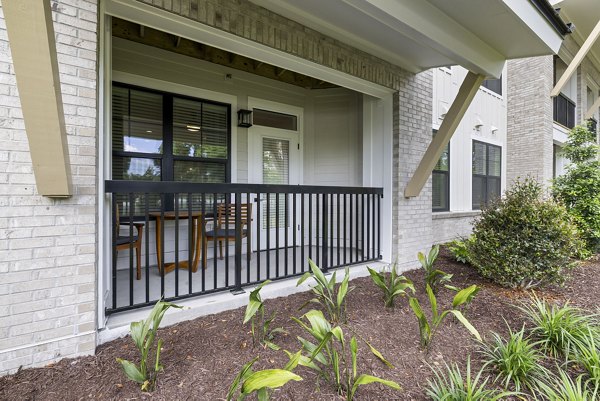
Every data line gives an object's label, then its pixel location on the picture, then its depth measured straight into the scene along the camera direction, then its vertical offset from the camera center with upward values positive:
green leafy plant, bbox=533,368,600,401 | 1.47 -1.01
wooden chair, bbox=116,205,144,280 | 3.15 -0.49
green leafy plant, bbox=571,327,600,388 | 1.76 -0.98
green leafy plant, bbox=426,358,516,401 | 1.49 -0.99
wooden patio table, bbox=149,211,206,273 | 3.38 -0.47
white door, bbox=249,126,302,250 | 4.83 +0.60
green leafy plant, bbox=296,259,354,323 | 2.46 -0.80
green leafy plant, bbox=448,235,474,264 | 4.46 -0.81
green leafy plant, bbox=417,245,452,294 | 3.25 -0.72
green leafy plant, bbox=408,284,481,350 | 2.02 -0.80
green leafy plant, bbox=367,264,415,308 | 2.73 -0.81
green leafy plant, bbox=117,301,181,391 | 1.61 -0.88
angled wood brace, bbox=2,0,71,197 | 1.46 +0.58
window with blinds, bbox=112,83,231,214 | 3.73 +0.84
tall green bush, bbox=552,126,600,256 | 5.05 +0.27
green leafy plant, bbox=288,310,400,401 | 1.53 -0.89
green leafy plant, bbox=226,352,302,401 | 1.19 -0.73
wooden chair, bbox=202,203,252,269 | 3.57 -0.34
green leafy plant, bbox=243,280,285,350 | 2.01 -0.97
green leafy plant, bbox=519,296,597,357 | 2.07 -0.93
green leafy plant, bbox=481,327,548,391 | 1.79 -1.02
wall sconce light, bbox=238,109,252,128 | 4.54 +1.24
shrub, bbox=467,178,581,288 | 3.26 -0.45
